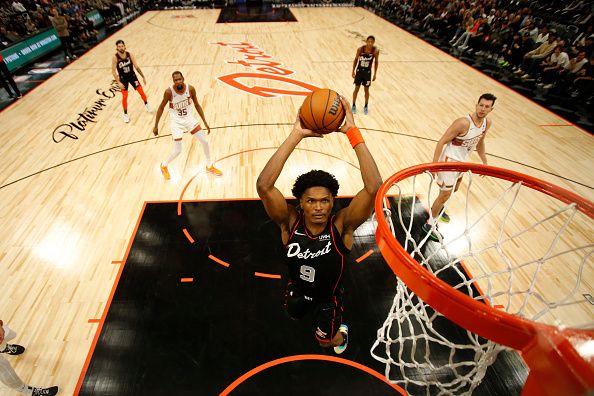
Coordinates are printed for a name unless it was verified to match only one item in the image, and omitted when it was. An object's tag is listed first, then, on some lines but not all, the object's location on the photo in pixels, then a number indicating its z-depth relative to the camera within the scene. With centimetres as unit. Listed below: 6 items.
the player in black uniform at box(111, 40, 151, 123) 687
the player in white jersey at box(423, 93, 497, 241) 385
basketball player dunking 214
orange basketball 231
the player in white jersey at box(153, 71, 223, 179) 492
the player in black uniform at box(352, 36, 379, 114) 705
